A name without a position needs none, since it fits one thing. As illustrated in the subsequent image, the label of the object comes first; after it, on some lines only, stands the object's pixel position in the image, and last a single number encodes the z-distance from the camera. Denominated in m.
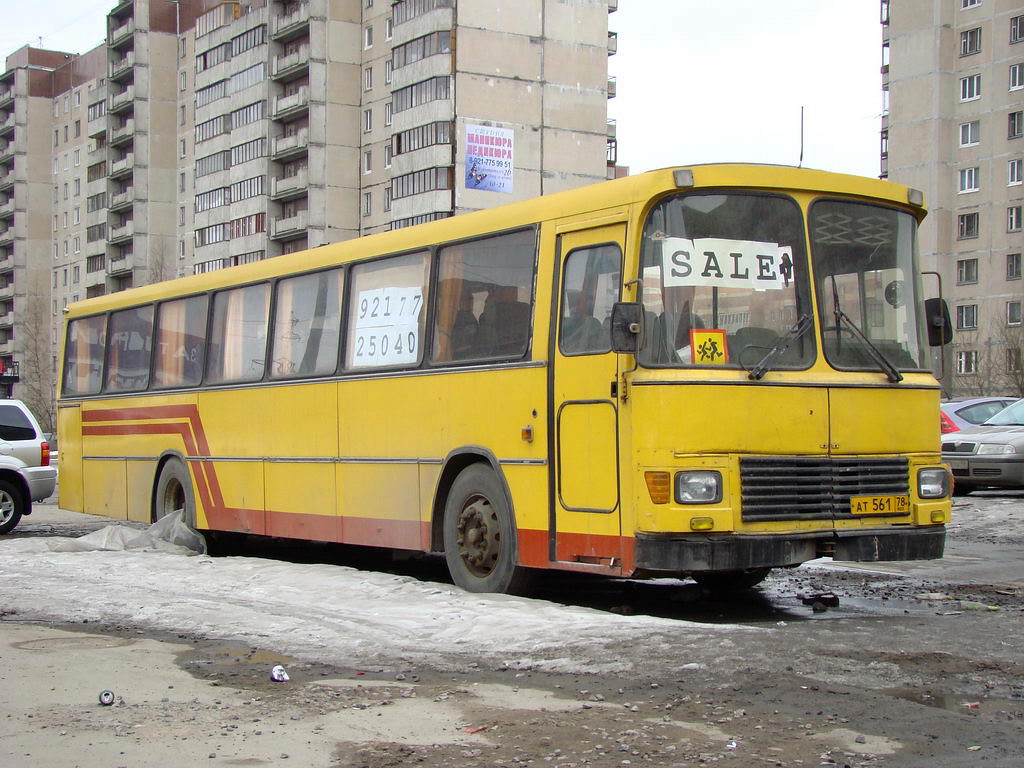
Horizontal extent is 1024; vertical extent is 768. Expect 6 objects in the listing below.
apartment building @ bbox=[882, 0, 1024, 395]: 82.38
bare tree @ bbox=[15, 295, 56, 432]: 120.69
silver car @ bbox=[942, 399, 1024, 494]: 22.38
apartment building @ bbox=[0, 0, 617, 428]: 78.94
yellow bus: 9.81
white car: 20.91
